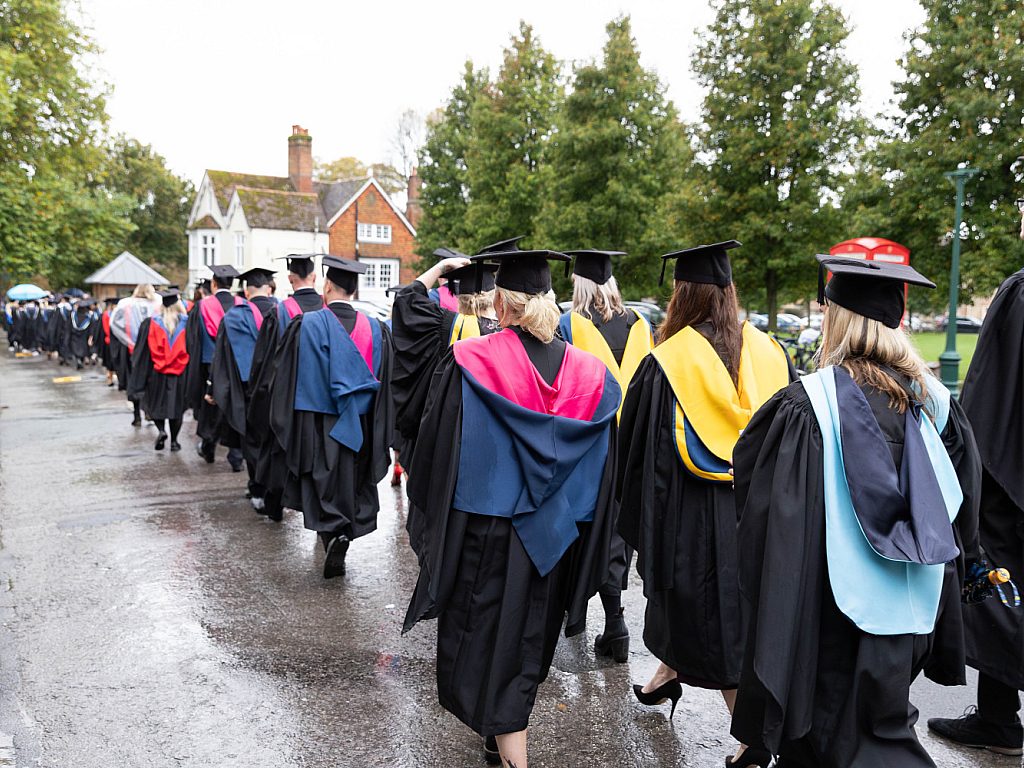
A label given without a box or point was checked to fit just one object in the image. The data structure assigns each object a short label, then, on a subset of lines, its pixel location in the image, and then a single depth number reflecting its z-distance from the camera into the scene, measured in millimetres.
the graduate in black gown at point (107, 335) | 18602
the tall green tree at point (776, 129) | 19609
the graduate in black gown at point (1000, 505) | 3334
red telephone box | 13820
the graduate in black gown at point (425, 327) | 4531
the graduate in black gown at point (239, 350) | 8242
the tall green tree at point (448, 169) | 35781
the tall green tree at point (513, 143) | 28766
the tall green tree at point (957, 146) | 15891
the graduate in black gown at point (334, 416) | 5648
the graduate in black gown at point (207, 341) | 9453
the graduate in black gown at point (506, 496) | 3100
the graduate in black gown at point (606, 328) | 4477
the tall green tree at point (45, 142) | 20359
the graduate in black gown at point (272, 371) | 6402
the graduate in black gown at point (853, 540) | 2352
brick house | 43188
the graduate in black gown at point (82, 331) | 23375
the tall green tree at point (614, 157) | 23125
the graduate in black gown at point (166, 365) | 10438
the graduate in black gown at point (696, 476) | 3318
